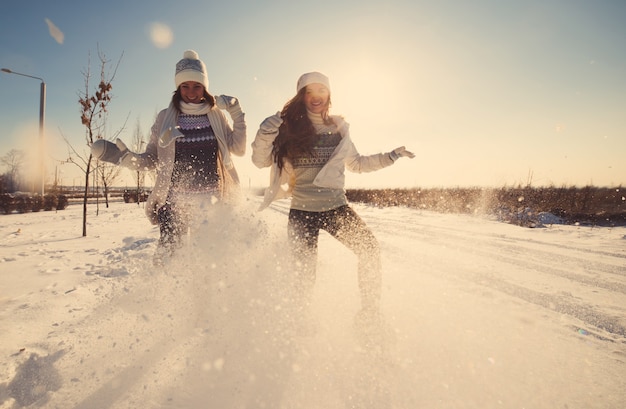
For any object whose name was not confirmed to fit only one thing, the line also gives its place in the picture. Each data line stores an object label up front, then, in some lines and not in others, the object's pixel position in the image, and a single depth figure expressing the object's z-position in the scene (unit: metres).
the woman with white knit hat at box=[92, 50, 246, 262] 2.39
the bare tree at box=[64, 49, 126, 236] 7.75
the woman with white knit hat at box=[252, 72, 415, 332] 2.23
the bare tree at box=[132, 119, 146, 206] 19.52
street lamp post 12.45
